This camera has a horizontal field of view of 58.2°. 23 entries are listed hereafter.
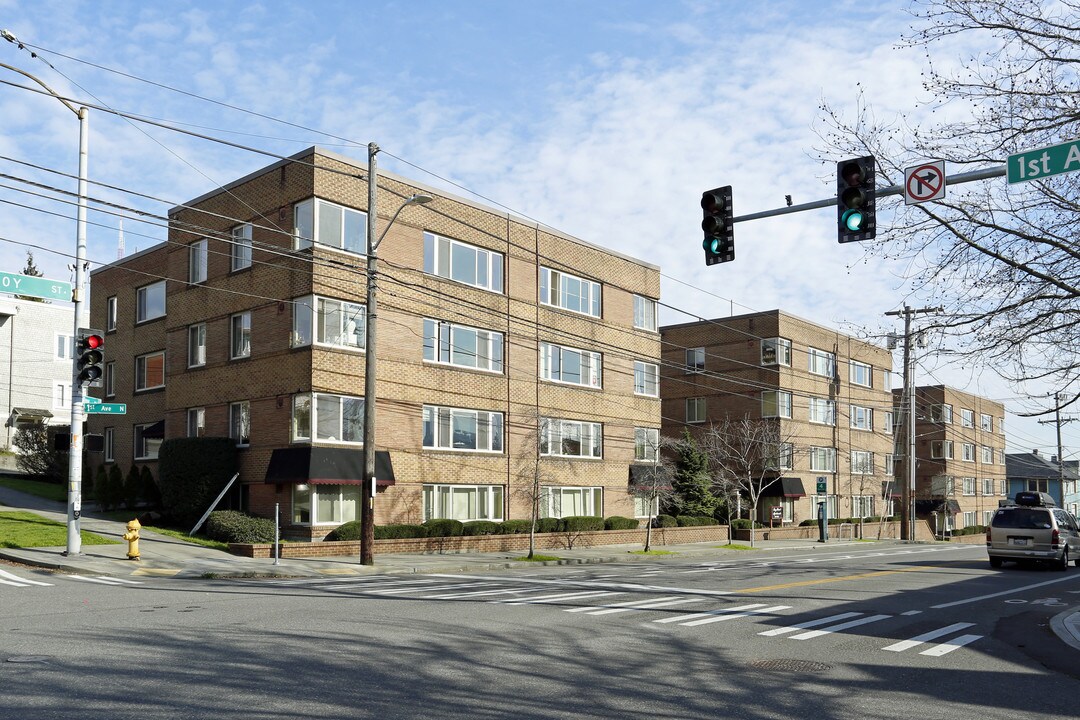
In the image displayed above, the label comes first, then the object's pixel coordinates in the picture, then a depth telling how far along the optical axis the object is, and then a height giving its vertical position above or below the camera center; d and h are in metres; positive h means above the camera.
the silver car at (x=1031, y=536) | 27.39 -2.74
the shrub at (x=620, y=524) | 38.41 -3.46
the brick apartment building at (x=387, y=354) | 30.34 +2.97
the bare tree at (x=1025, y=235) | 14.95 +3.40
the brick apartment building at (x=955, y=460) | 76.38 -1.71
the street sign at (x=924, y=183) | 13.80 +3.66
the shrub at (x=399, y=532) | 29.34 -2.94
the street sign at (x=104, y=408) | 23.35 +0.61
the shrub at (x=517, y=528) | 33.50 -3.17
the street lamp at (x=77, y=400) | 22.44 +0.79
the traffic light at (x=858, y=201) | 13.66 +3.36
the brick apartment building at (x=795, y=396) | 55.12 +2.56
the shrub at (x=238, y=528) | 27.53 -2.67
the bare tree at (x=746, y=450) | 49.31 -0.61
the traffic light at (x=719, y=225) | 15.31 +3.36
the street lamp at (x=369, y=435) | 24.84 +0.00
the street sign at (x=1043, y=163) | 11.86 +3.46
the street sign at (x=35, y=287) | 20.44 +3.14
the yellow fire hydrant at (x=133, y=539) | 22.84 -2.48
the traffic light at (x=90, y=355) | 22.52 +1.82
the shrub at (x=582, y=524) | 35.81 -3.26
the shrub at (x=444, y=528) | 30.88 -2.95
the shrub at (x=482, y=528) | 32.41 -3.10
